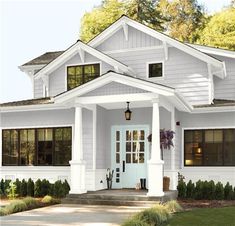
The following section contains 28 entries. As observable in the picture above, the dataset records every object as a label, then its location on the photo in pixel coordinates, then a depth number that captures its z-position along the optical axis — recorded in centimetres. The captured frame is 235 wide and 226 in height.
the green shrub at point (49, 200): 1359
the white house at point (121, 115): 1412
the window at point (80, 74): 1706
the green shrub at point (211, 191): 1442
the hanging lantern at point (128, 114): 1395
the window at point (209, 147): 1528
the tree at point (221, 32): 3081
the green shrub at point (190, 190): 1459
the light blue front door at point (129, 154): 1536
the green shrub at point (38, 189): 1538
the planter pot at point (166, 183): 1416
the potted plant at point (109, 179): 1553
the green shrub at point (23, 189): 1573
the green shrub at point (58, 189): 1483
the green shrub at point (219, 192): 1436
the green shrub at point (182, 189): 1466
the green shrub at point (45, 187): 1532
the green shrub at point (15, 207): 1127
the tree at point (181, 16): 3647
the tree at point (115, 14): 3531
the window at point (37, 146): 1634
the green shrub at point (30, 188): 1561
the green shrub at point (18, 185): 1583
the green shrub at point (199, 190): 1446
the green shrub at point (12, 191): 1531
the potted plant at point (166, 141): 1403
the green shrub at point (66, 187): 1488
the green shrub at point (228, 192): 1439
